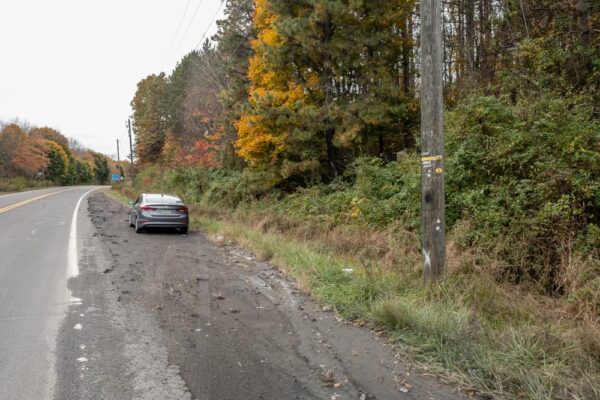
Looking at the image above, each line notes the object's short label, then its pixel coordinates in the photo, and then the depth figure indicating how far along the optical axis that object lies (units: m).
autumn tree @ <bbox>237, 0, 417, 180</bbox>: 15.30
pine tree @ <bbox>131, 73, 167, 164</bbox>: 56.81
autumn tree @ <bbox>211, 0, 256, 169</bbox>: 24.34
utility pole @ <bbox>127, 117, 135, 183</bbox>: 53.94
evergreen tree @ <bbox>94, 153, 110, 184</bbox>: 148.62
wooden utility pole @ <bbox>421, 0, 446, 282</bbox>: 6.15
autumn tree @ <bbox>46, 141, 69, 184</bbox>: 95.25
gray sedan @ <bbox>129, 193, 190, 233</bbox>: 14.94
